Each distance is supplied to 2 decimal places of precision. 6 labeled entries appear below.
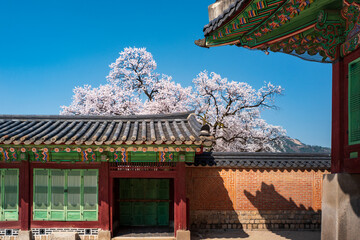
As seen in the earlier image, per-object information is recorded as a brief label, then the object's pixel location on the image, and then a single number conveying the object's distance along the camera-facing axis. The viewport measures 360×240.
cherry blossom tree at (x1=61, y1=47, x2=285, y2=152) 23.67
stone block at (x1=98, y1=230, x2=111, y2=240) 9.29
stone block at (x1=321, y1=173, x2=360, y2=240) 4.98
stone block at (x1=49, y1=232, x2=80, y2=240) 9.18
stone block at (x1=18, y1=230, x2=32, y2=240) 9.31
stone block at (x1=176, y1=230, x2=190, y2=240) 9.19
